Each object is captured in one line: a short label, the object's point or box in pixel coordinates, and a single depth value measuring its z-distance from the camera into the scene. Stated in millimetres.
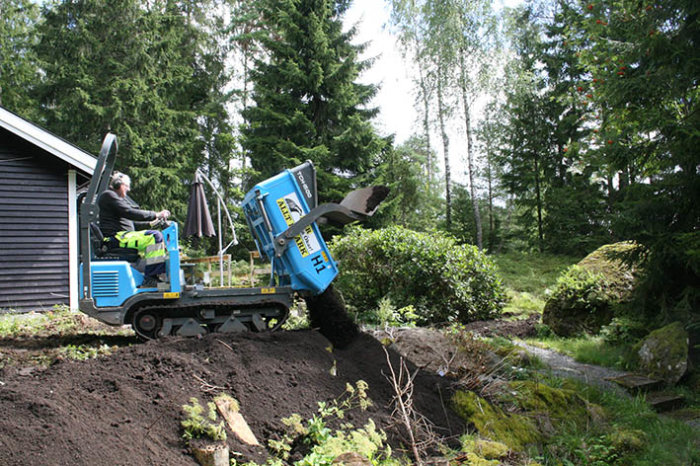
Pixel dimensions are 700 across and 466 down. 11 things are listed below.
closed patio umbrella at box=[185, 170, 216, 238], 5062
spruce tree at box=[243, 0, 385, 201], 14969
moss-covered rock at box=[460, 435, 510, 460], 3312
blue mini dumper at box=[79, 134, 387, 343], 4688
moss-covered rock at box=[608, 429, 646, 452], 3588
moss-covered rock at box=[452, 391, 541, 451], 3670
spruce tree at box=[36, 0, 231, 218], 17750
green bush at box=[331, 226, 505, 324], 8484
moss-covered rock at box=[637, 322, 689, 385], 5180
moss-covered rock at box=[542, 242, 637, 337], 7305
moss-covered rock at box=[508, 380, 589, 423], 4113
